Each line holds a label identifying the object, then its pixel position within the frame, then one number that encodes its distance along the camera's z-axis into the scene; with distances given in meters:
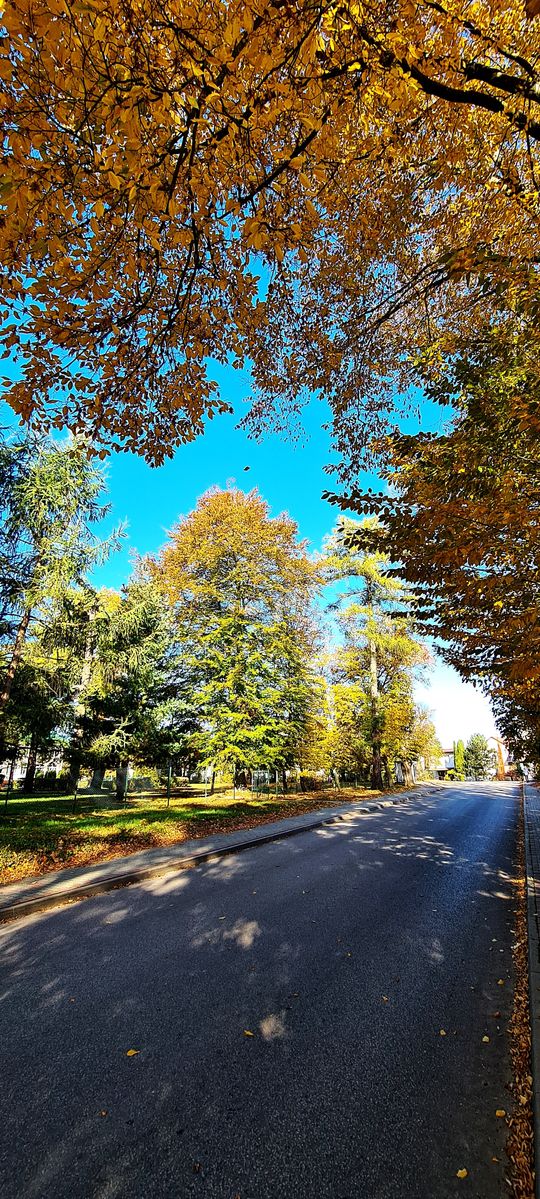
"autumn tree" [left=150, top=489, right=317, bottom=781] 15.85
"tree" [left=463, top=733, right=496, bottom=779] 56.44
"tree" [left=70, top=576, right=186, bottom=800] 16.98
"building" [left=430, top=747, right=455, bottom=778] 59.47
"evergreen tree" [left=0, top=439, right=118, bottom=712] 11.62
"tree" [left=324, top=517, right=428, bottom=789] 22.31
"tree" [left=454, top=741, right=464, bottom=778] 55.22
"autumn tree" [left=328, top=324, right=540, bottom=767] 3.80
